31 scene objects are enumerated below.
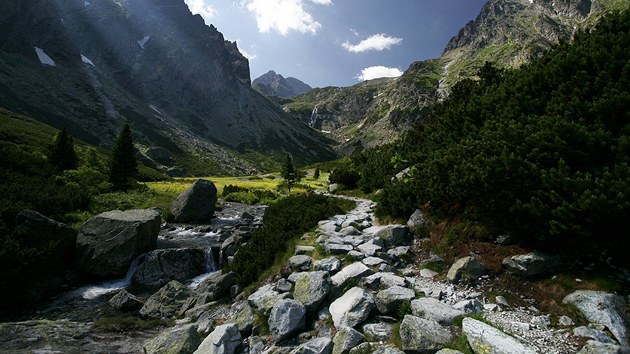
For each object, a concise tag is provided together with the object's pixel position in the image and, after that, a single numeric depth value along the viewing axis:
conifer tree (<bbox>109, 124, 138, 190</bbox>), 41.84
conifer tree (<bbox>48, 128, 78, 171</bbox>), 42.84
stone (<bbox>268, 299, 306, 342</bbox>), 8.59
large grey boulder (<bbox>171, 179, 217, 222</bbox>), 30.05
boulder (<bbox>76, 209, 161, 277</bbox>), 17.72
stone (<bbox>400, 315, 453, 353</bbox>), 6.59
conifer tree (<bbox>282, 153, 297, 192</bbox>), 54.69
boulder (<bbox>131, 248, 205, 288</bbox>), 17.20
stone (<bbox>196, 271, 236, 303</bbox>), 12.95
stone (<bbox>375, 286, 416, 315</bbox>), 8.15
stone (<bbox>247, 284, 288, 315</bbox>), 10.12
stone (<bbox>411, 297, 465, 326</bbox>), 7.37
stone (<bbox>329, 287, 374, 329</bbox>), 8.11
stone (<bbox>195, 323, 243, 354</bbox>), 8.62
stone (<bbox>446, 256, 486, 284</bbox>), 9.02
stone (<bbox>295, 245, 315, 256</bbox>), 13.16
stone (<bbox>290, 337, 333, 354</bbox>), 7.41
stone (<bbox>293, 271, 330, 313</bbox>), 9.29
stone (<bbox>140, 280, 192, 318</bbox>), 13.28
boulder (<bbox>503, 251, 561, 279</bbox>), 8.27
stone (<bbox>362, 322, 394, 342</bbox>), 7.42
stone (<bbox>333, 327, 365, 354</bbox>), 7.25
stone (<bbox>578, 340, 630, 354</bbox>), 5.80
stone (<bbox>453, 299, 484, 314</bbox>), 7.61
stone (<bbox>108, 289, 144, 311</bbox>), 14.12
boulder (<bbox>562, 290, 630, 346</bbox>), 6.29
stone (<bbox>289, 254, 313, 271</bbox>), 11.98
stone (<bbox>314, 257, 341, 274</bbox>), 10.96
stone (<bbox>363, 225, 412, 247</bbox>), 12.49
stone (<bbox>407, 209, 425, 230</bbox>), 12.98
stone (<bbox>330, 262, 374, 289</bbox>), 9.88
